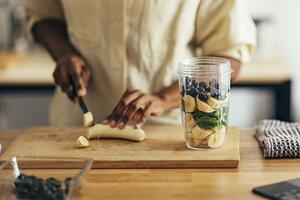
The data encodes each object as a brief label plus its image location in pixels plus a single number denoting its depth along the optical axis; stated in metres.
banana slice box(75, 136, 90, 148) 1.31
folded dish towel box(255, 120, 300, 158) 1.27
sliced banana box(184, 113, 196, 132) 1.26
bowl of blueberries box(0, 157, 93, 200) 1.08
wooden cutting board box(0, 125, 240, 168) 1.23
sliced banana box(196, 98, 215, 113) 1.24
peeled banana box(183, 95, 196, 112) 1.25
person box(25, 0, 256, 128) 1.48
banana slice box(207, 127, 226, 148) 1.27
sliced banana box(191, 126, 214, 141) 1.27
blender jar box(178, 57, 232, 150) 1.24
